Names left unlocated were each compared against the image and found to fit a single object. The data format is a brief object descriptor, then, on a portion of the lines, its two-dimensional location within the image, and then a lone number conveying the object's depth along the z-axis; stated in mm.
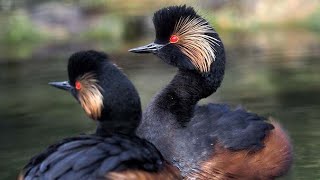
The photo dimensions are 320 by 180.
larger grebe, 15492
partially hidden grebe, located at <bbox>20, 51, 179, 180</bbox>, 11477
